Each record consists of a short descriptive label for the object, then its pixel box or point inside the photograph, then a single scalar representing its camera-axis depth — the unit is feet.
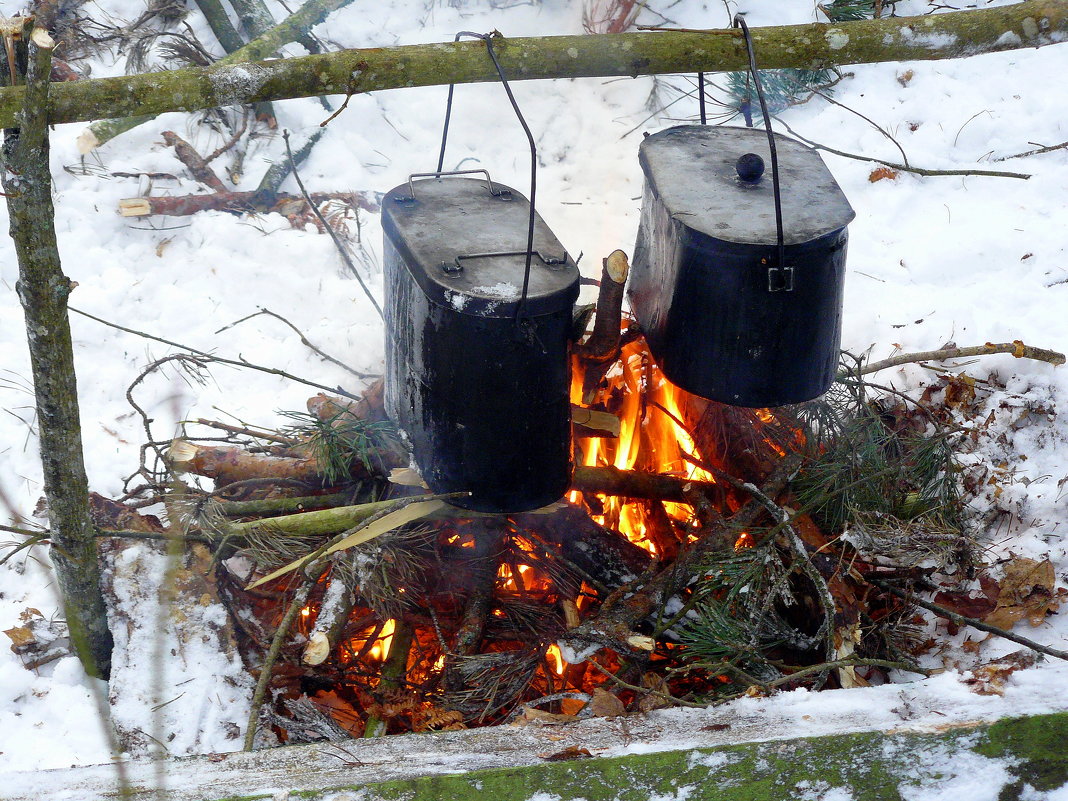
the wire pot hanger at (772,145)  13.88
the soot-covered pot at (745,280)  15.06
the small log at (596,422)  19.52
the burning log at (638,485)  19.13
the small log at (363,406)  21.11
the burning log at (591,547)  18.35
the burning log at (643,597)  16.51
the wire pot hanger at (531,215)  14.01
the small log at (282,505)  18.39
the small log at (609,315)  17.85
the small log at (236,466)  19.60
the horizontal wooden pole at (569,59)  13.69
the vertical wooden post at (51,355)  13.15
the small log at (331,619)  16.12
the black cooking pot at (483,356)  14.90
